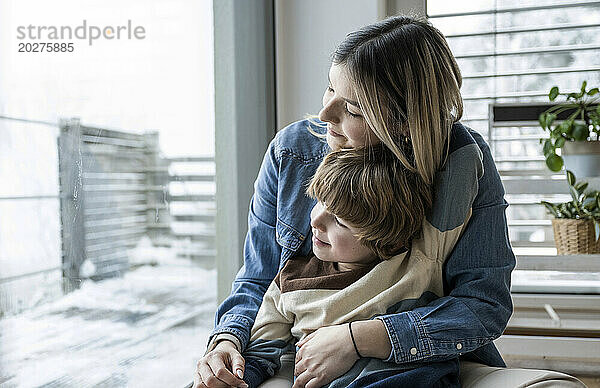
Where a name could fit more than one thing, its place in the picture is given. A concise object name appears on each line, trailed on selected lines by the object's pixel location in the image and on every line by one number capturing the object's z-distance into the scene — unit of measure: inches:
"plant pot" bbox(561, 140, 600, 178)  90.1
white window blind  94.6
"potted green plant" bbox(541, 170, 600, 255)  88.4
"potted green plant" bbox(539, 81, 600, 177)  90.2
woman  45.8
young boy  46.1
